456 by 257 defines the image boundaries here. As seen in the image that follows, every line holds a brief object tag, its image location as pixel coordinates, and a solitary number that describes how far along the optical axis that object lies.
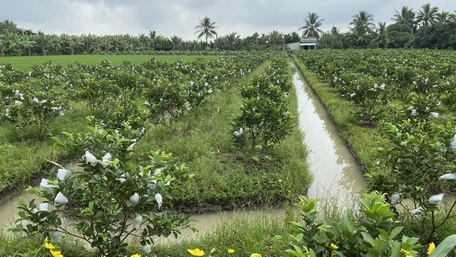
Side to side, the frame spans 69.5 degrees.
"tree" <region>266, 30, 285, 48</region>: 59.84
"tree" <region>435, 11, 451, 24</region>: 48.38
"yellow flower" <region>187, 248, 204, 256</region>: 2.14
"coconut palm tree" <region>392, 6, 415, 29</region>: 56.19
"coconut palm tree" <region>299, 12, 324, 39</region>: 66.50
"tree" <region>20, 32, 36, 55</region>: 41.03
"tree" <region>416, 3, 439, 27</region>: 52.66
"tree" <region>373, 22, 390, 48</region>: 47.47
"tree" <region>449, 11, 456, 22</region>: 37.01
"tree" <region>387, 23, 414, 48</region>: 46.14
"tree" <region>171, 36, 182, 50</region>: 59.38
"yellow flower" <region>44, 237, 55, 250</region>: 2.37
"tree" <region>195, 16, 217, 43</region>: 64.44
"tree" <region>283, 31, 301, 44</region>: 72.75
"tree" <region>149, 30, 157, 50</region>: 59.10
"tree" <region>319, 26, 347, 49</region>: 54.49
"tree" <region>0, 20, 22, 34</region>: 49.73
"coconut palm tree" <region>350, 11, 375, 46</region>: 54.21
